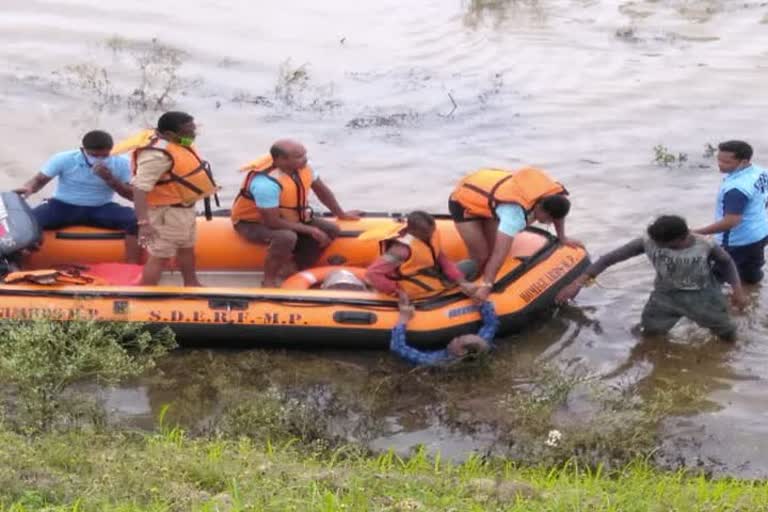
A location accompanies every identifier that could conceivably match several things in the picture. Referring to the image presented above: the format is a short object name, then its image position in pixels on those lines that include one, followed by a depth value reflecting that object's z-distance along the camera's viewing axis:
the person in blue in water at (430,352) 14.42
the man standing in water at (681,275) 14.09
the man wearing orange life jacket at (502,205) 14.87
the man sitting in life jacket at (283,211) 15.41
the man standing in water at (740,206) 15.36
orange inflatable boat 14.70
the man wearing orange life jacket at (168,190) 14.43
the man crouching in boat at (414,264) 14.57
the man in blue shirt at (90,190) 15.83
